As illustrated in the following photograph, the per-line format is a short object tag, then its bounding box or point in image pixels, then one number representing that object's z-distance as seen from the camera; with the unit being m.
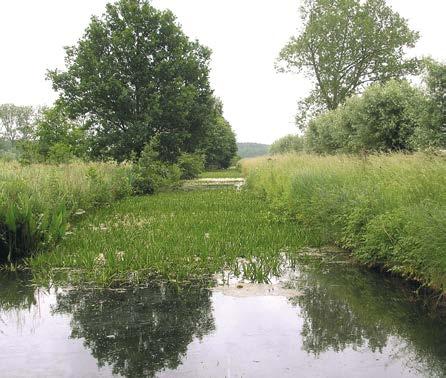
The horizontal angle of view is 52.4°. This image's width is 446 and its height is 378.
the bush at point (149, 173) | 21.12
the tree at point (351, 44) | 38.47
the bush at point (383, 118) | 18.59
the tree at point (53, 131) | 38.62
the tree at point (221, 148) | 55.62
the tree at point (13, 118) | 77.25
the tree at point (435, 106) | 14.76
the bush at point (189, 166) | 33.09
